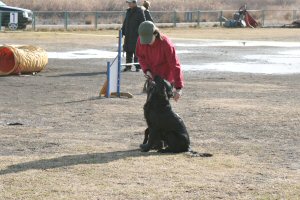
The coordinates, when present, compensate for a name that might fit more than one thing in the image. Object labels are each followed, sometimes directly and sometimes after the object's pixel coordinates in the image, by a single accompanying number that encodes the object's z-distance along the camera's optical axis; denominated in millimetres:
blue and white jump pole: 15922
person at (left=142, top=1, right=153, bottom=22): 20959
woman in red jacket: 10195
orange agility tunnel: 19703
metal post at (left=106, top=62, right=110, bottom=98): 15860
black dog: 10180
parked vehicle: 39500
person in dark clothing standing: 20766
